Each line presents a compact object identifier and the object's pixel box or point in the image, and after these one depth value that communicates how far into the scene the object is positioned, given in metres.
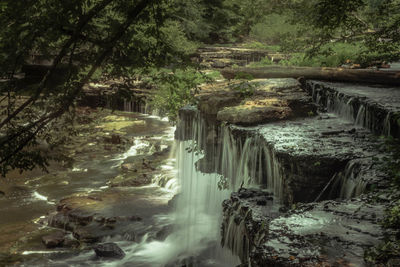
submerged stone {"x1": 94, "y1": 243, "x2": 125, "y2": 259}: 10.48
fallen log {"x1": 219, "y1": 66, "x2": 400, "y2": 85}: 13.52
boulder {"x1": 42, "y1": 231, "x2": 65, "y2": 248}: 10.98
